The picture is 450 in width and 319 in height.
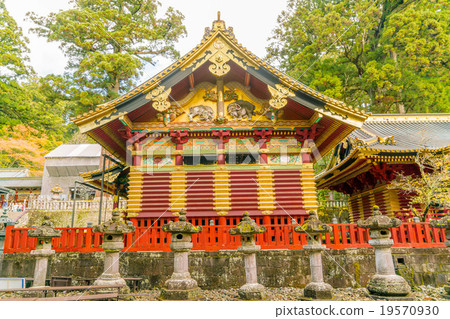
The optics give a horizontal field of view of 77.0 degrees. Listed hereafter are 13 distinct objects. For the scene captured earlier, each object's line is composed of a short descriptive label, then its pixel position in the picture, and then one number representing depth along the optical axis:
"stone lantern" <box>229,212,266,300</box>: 6.76
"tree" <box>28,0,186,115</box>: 24.88
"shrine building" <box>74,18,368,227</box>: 10.96
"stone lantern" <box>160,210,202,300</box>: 6.41
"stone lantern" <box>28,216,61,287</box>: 7.47
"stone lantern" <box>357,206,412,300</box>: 6.42
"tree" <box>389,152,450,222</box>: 11.41
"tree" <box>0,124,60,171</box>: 31.25
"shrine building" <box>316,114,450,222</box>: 13.08
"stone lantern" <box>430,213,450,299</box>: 6.91
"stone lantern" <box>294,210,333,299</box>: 6.87
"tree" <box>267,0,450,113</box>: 22.06
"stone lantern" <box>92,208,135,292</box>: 7.08
